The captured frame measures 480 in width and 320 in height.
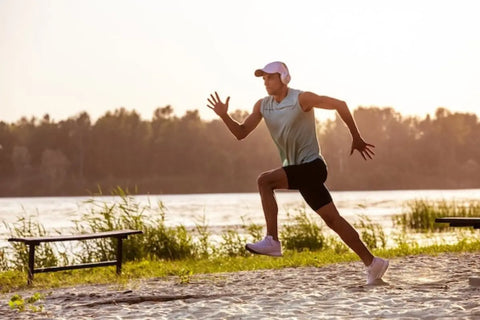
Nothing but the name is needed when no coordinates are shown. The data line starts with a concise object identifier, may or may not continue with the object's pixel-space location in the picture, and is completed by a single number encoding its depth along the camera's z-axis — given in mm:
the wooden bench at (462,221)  14168
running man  12638
